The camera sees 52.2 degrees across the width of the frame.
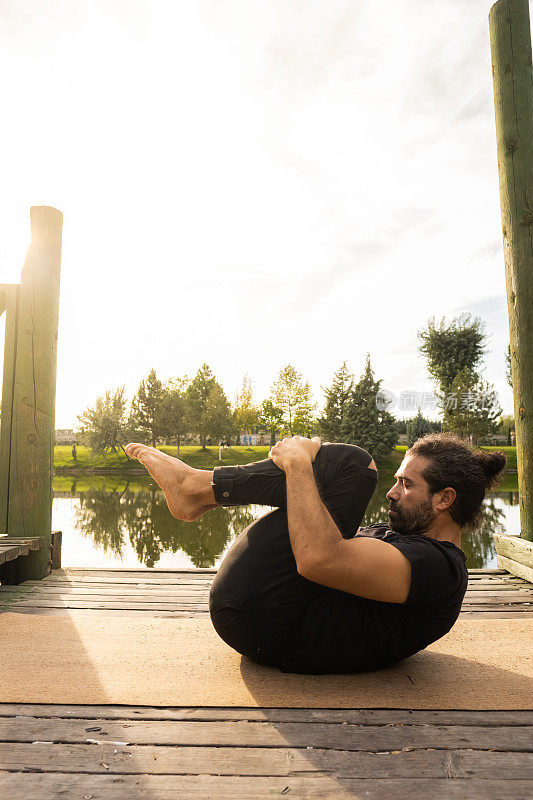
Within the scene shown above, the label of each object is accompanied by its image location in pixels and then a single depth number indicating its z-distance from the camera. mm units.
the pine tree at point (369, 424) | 31094
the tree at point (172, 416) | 37062
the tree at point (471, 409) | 31594
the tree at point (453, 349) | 36938
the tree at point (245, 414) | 37312
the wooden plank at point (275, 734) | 1516
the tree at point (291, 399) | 33875
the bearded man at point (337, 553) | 1596
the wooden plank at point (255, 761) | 1381
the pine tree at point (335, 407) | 32697
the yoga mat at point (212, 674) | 1795
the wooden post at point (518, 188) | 3783
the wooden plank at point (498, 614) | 2928
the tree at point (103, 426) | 33500
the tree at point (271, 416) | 33906
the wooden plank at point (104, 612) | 2893
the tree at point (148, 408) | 36781
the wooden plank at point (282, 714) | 1653
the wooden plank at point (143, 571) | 3980
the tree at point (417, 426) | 35219
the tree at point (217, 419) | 35219
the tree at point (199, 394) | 37741
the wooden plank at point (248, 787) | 1275
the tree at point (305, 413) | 33594
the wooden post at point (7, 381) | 3877
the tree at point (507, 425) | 39781
